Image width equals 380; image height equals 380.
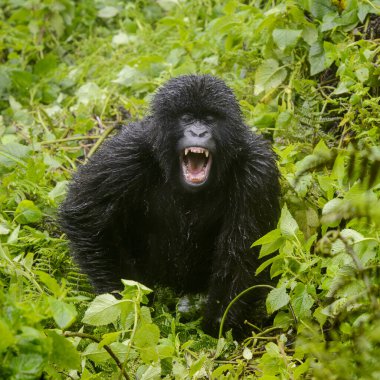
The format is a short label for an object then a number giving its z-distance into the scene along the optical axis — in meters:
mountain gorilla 8.46
